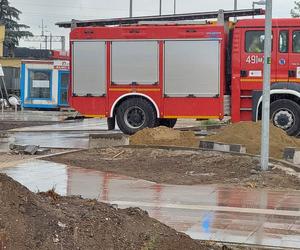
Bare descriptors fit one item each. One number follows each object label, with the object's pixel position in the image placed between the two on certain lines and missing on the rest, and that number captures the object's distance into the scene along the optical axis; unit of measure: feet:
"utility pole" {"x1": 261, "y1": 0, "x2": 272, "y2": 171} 36.27
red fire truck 53.31
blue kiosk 119.85
